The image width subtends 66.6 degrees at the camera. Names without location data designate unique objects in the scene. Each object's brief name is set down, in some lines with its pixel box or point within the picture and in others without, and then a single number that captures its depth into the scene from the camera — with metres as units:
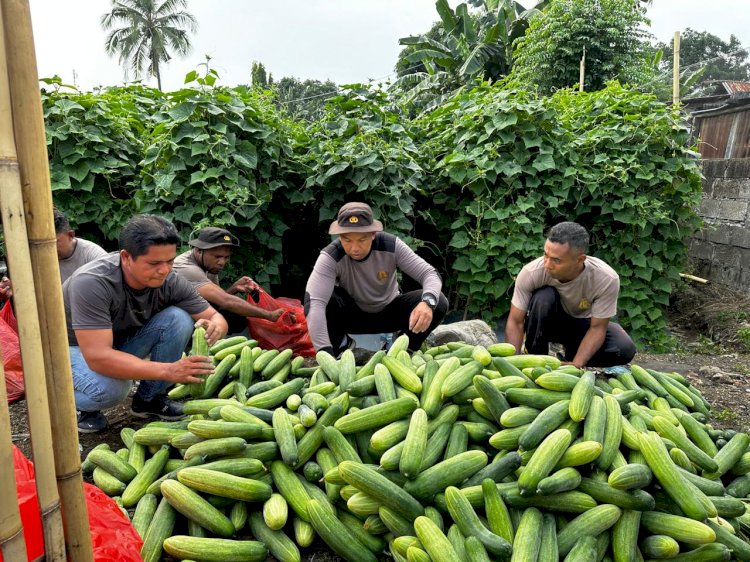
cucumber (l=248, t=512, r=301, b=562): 2.52
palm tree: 41.38
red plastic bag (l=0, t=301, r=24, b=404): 4.34
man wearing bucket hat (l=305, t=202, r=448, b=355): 4.92
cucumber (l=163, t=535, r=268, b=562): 2.45
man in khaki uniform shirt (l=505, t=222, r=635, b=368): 4.86
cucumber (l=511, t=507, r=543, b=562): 2.19
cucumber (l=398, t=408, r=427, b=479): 2.58
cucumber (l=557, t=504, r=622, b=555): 2.36
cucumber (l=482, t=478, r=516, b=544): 2.36
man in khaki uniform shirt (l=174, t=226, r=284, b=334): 5.16
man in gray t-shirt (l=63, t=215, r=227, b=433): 3.47
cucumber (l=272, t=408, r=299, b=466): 2.84
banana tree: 20.67
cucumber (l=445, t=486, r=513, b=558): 2.25
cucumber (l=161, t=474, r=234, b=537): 2.60
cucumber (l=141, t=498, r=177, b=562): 2.48
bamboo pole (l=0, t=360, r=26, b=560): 1.45
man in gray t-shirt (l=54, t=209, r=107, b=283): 4.60
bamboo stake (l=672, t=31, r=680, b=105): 8.23
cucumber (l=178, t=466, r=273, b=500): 2.66
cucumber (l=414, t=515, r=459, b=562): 2.20
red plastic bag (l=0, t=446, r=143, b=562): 1.65
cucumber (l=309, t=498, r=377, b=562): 2.51
